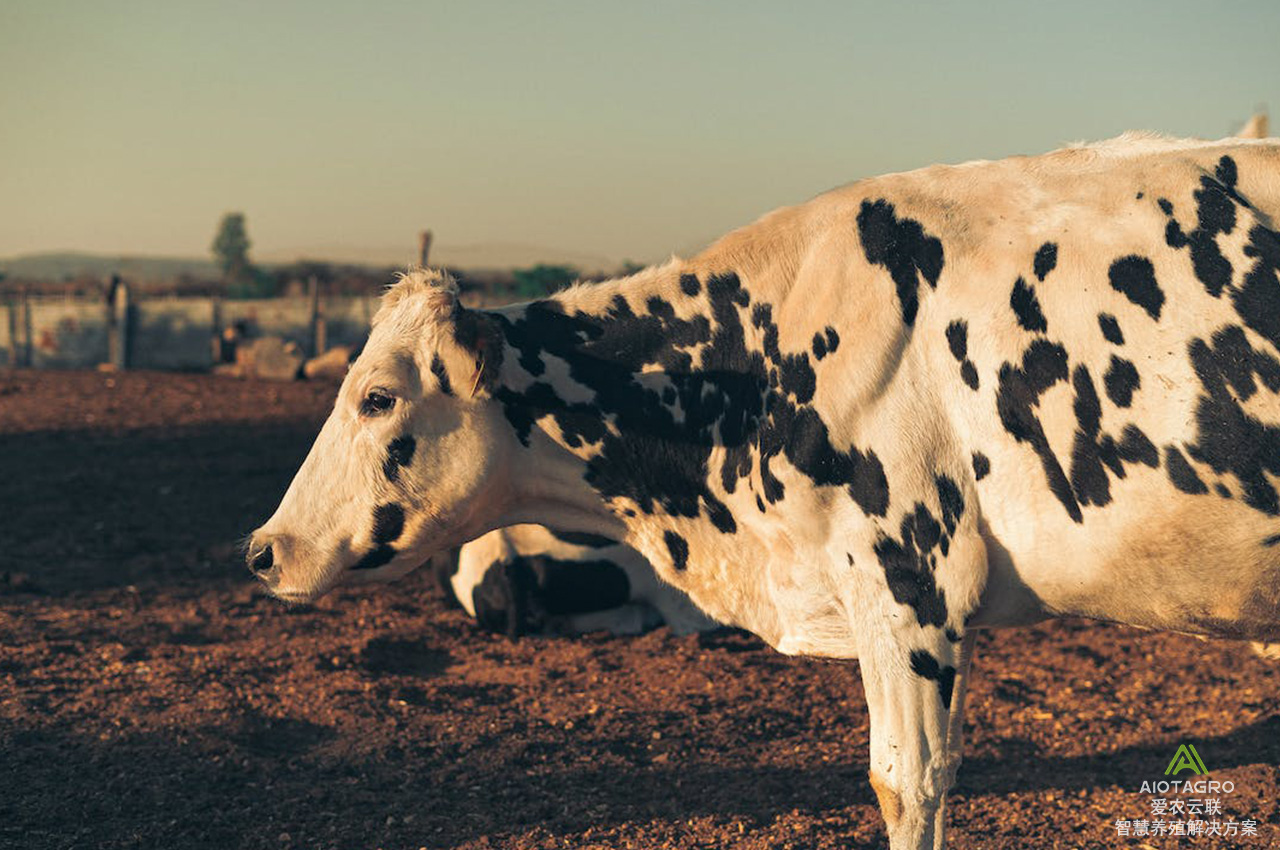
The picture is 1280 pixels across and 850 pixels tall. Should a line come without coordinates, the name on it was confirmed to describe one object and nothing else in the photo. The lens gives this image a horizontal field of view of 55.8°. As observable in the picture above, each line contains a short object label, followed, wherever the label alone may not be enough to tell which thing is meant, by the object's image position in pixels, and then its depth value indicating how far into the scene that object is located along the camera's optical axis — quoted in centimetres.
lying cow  738
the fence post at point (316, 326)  2545
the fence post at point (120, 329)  2338
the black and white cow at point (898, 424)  358
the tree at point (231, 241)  11056
